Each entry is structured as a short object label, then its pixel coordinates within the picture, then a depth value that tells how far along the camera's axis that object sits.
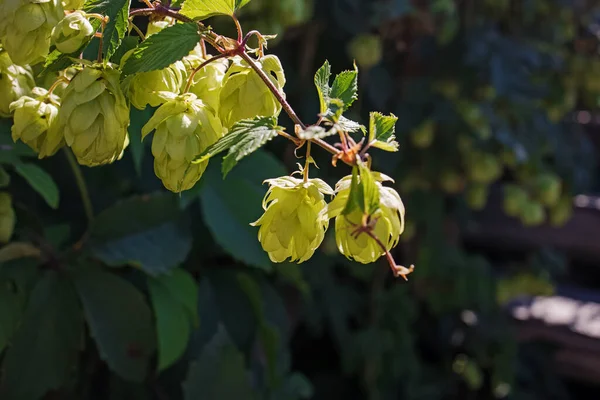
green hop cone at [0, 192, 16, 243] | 0.65
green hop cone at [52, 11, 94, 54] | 0.36
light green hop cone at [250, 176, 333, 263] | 0.37
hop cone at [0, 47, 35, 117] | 0.45
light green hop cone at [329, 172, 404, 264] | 0.35
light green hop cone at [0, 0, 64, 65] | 0.35
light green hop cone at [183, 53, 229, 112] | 0.40
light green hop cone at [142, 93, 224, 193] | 0.36
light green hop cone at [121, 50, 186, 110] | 0.38
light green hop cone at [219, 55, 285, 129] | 0.38
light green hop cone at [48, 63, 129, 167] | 0.35
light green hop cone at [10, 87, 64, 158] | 0.41
